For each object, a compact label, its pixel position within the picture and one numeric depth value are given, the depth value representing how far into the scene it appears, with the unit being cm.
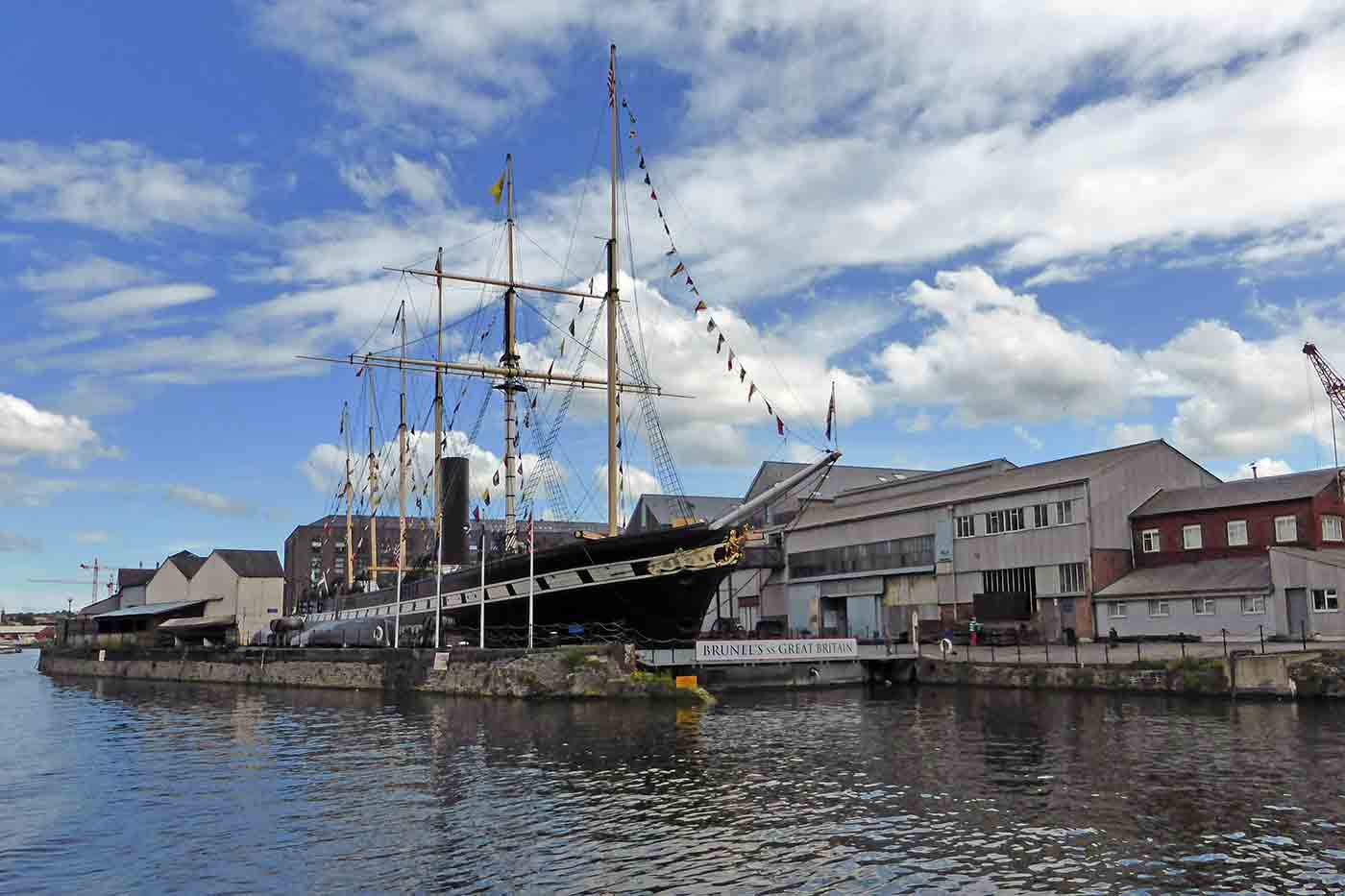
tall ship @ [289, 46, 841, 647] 4588
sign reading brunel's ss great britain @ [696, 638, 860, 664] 4556
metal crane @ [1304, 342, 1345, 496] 6675
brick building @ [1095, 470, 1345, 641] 4647
